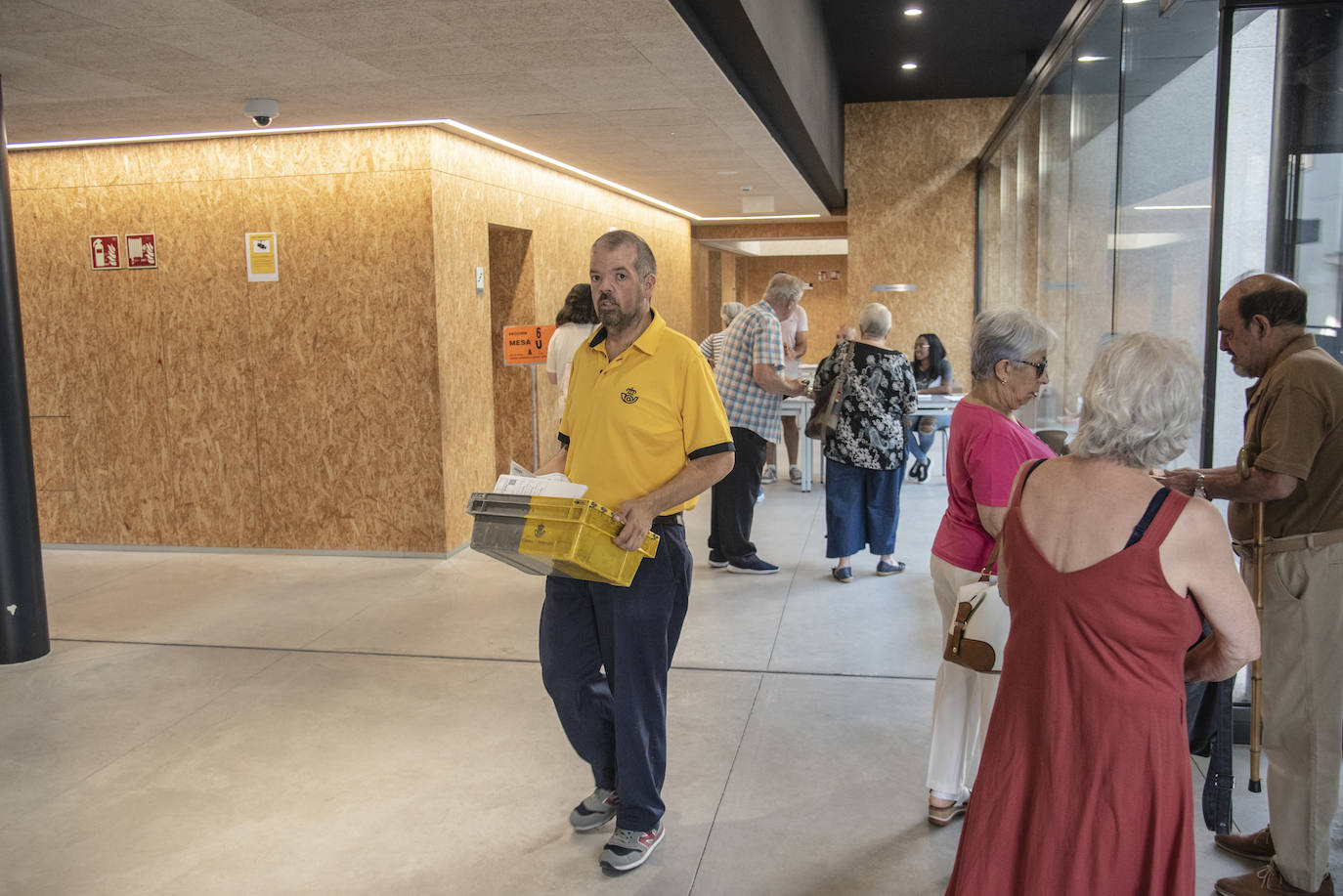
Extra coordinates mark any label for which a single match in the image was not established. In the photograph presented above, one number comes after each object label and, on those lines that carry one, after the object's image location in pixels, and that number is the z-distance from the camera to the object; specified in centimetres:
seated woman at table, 964
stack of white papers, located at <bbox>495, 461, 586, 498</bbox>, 251
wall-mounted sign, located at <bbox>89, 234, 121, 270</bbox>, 711
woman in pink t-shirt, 278
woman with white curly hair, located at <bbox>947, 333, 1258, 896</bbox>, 178
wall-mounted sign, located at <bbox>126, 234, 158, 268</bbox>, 705
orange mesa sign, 691
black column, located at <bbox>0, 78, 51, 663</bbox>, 481
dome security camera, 564
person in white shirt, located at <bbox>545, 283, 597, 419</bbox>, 633
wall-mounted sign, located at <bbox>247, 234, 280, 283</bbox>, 691
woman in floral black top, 588
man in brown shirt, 261
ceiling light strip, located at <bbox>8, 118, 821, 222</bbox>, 655
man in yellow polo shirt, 283
